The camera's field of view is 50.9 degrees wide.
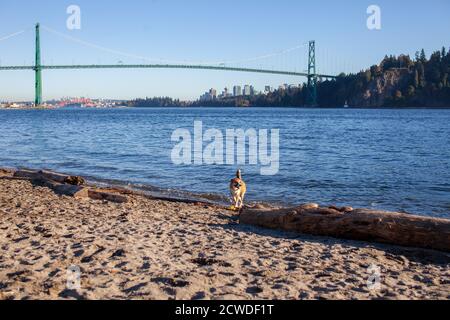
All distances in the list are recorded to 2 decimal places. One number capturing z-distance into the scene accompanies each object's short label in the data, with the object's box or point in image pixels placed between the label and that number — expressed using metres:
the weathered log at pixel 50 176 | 10.48
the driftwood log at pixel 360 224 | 5.34
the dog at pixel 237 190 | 8.05
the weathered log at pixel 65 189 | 8.84
